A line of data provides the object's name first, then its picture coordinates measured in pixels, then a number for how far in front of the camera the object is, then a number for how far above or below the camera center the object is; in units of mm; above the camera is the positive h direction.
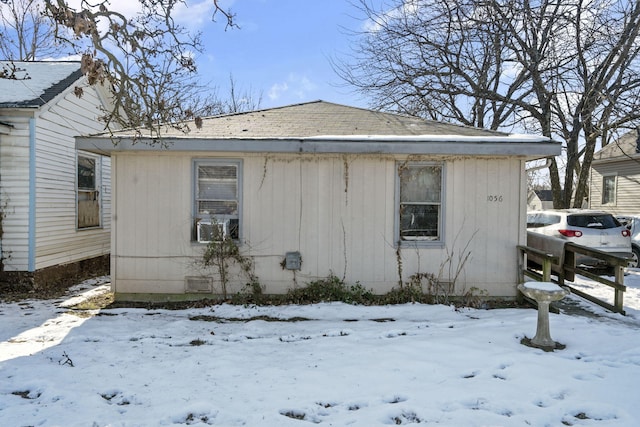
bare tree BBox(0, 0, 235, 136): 3734 +1676
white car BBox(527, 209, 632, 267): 9109 -465
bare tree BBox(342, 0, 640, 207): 13453 +5200
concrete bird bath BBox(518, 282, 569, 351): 4527 -1068
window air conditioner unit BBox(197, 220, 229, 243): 6559 -358
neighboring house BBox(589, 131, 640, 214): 18016 +1516
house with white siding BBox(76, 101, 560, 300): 6660 -123
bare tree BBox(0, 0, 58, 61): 19650 +8231
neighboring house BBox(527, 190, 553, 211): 50719 +1380
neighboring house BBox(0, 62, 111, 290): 7402 +486
